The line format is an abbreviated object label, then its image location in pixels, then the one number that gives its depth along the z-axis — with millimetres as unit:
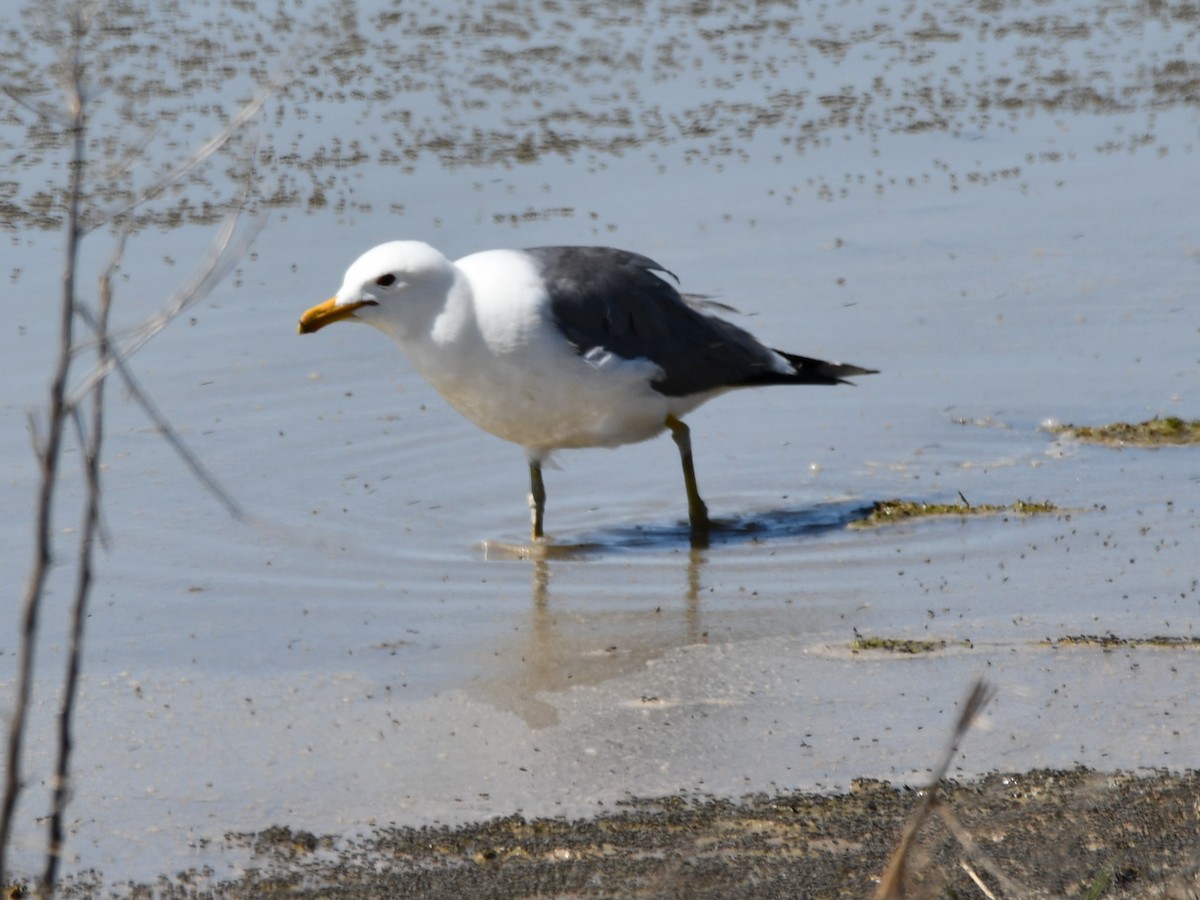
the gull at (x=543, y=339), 12500
